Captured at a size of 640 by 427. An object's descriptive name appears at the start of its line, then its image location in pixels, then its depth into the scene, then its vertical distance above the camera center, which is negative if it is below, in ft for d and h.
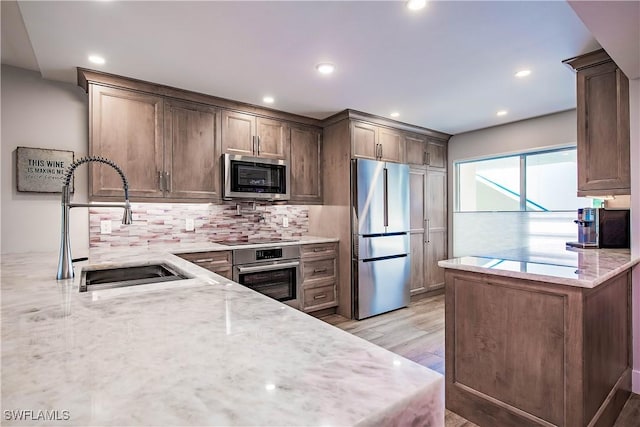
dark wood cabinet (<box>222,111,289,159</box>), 11.03 +2.85
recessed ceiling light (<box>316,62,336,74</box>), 8.30 +3.86
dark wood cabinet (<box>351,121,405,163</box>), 12.41 +2.90
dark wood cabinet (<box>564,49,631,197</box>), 7.44 +2.04
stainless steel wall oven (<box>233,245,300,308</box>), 10.14 -1.83
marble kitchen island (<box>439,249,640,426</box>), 5.07 -2.28
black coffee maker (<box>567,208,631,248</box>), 7.99 -0.43
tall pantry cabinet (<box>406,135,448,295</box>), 14.53 +0.19
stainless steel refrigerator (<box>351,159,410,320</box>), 12.01 -0.90
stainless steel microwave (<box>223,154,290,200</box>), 10.77 +1.30
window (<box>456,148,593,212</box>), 12.56 +1.25
